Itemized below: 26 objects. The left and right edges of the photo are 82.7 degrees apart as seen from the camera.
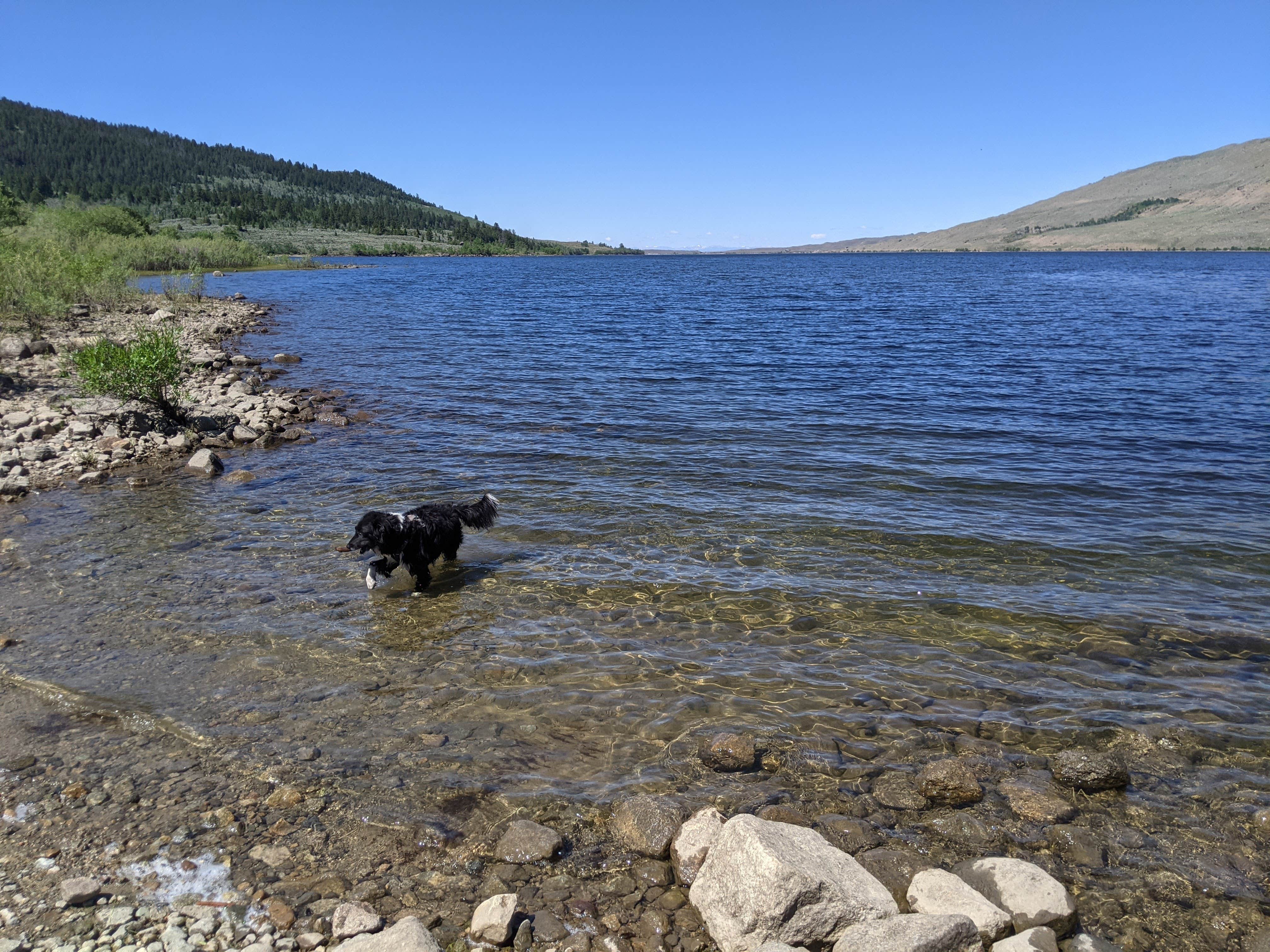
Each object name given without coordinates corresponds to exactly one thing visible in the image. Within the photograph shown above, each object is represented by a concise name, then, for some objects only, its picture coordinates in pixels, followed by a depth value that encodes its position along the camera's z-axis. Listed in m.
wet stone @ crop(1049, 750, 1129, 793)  5.12
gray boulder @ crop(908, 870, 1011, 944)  3.75
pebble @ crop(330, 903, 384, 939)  3.70
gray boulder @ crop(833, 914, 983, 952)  3.44
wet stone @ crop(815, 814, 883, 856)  4.62
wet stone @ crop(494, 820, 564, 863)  4.37
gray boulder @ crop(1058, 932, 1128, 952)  3.78
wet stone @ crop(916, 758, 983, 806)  5.05
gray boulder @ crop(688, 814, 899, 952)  3.66
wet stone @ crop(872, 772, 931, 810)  5.02
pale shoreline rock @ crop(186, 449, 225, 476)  12.48
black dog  8.14
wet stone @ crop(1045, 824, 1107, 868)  4.50
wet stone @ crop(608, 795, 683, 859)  4.52
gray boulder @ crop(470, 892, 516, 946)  3.73
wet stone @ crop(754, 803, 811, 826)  4.81
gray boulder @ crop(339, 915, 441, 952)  3.45
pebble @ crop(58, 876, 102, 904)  3.81
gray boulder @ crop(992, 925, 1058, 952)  3.54
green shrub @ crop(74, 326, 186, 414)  13.86
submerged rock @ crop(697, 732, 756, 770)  5.42
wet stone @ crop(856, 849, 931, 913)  4.26
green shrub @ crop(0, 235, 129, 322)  22.31
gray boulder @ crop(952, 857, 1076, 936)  3.88
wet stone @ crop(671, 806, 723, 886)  4.29
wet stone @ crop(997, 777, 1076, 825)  4.89
